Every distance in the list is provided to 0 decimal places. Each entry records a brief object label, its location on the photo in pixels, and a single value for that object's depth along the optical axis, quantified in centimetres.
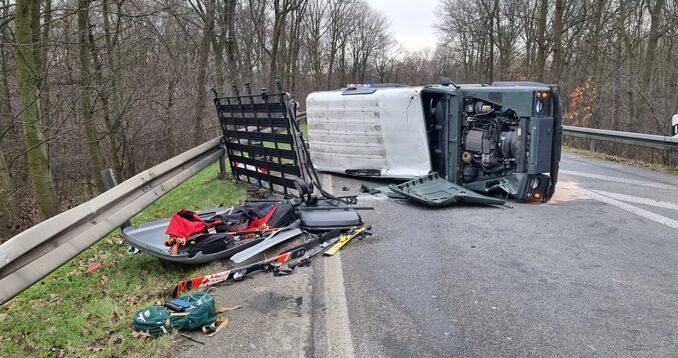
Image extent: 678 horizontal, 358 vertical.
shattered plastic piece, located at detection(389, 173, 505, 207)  704
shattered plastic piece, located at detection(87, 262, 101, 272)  517
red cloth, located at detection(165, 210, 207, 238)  454
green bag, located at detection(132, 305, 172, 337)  321
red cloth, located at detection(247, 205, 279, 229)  527
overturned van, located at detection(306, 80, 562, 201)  716
